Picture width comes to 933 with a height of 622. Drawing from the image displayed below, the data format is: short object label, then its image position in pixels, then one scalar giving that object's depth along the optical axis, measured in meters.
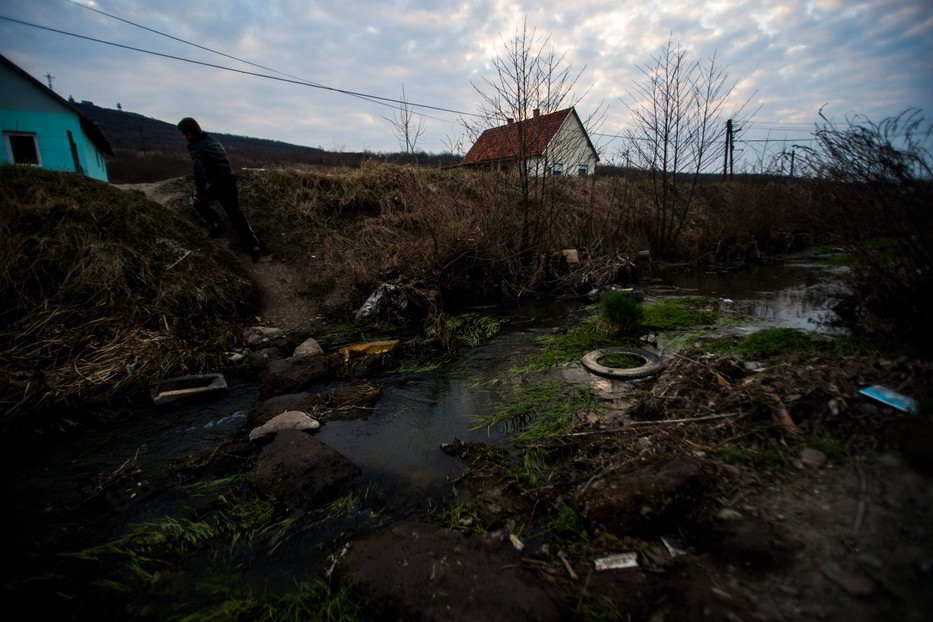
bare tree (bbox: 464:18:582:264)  7.50
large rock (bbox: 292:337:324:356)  5.09
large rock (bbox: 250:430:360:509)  2.56
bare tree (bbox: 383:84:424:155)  8.20
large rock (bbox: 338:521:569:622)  1.59
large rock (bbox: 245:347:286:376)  4.81
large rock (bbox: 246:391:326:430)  3.56
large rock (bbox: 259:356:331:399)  4.21
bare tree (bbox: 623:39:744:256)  9.79
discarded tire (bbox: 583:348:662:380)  3.92
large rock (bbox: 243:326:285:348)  5.89
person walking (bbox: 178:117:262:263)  6.87
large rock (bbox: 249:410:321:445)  3.27
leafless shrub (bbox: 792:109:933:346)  3.28
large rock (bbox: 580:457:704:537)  1.94
